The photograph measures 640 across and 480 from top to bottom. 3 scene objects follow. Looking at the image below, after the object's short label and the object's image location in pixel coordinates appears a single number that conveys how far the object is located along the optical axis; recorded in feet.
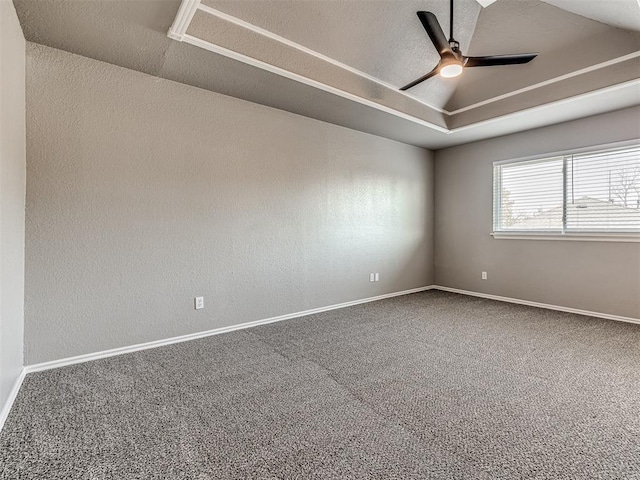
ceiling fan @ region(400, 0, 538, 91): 7.66
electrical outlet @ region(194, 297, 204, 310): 10.31
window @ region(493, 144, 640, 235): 12.12
